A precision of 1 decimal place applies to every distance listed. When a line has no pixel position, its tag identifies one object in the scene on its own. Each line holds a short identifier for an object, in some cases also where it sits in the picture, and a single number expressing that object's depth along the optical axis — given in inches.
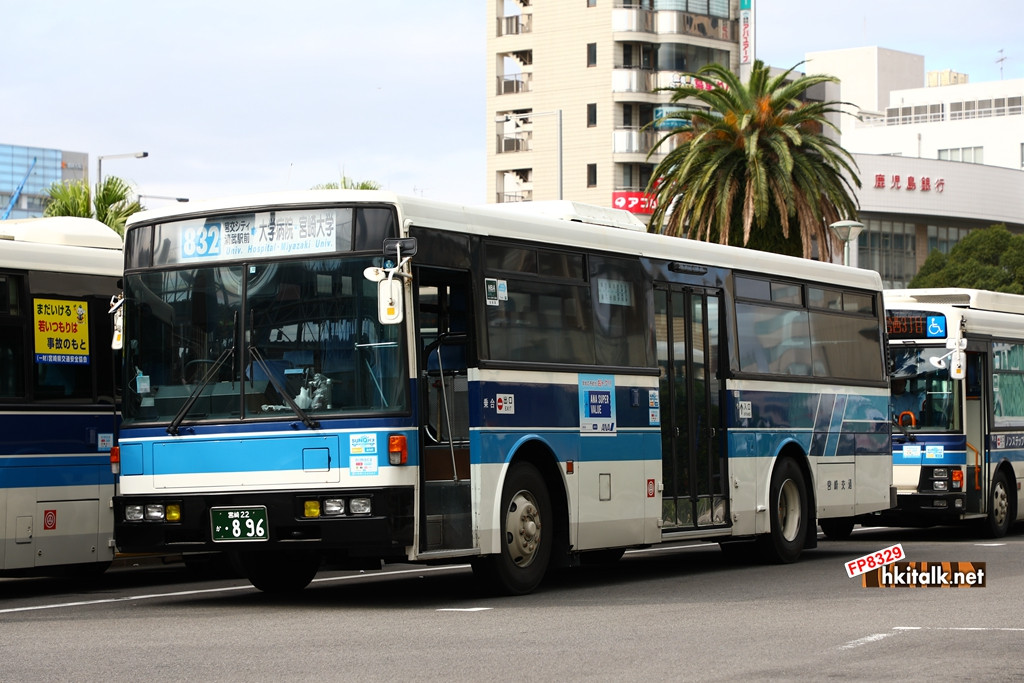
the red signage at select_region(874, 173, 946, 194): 3575.3
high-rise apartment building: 3061.0
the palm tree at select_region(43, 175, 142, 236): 1248.2
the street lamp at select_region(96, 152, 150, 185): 1856.5
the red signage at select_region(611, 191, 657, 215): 3019.2
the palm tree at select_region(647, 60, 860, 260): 1598.2
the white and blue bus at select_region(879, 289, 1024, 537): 895.1
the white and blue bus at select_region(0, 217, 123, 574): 580.1
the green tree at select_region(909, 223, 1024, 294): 2982.3
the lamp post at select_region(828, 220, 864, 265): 1433.3
